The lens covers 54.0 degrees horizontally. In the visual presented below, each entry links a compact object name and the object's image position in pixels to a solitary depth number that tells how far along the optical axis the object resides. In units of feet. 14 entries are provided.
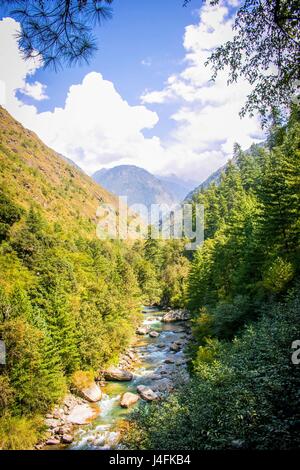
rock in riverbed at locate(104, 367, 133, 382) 98.84
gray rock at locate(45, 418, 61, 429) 72.13
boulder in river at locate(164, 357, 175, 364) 110.12
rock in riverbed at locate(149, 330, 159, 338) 145.43
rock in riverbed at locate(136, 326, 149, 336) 150.94
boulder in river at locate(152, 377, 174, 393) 86.13
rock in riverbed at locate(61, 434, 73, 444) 66.89
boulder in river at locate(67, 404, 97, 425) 75.17
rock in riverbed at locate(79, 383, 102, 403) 85.95
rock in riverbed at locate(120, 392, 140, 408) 80.94
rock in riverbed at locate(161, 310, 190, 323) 174.29
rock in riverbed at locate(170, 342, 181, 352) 123.03
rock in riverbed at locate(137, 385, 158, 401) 81.97
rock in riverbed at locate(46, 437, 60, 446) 66.44
